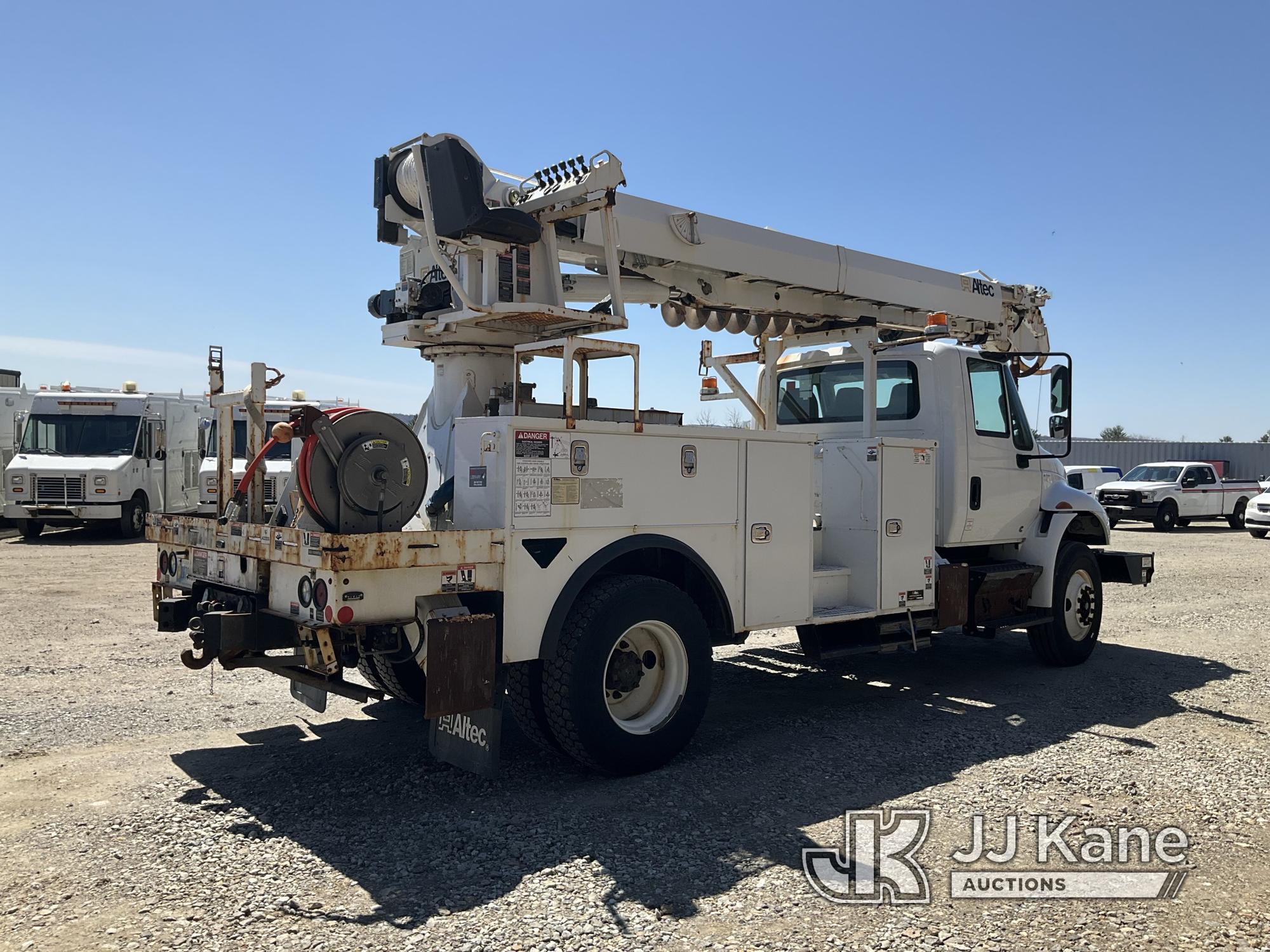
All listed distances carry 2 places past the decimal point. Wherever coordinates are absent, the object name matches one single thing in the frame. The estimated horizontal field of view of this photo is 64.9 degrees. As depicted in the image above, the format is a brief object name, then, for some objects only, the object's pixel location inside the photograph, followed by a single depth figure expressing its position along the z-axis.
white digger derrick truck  4.84
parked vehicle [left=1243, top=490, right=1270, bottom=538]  24.28
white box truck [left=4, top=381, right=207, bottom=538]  19.41
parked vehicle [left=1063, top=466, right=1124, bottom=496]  29.83
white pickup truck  26.47
